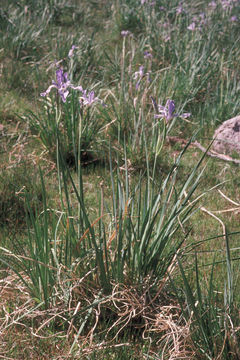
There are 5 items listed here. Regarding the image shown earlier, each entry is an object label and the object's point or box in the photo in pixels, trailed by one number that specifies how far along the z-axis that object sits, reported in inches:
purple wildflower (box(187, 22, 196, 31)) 212.5
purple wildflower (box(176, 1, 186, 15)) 242.6
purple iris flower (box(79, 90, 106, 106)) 87.5
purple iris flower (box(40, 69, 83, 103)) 84.3
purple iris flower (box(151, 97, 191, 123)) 77.5
